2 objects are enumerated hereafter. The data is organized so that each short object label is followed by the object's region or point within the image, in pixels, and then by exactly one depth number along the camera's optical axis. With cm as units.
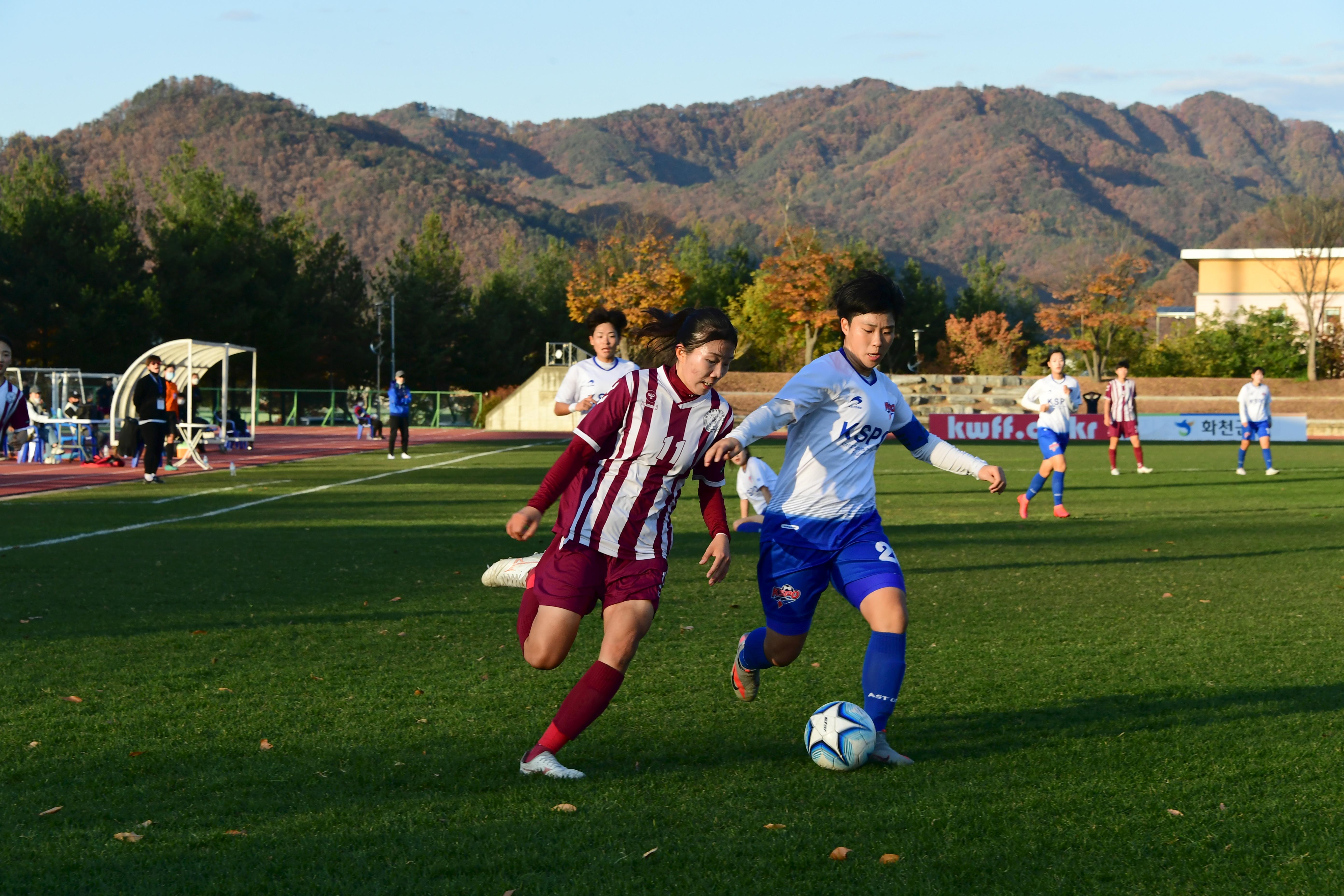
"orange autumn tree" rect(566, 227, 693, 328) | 6431
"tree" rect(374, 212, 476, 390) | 6881
